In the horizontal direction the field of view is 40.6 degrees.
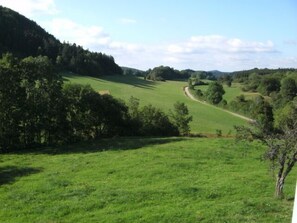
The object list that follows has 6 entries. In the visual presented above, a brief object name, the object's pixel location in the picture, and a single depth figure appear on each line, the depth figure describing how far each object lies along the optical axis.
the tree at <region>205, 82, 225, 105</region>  112.19
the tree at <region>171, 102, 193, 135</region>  58.91
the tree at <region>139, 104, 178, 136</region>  55.06
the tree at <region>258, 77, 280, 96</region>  118.12
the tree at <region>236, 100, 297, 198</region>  19.58
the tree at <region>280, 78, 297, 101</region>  100.00
